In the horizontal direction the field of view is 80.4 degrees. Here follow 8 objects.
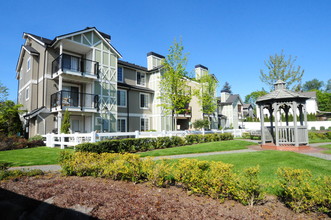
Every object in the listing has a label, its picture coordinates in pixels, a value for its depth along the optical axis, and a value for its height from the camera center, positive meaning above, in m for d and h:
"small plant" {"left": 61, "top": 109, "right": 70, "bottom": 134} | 15.27 +0.00
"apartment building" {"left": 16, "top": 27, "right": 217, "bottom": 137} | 17.34 +3.95
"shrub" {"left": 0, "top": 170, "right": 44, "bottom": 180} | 5.67 -1.47
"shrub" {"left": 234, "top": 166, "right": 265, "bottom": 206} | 3.74 -1.31
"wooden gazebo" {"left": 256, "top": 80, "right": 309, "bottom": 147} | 12.20 -0.04
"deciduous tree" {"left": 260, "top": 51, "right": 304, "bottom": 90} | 23.78 +6.13
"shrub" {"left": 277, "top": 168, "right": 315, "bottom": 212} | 3.47 -1.26
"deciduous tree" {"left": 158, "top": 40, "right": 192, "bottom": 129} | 20.64 +4.64
